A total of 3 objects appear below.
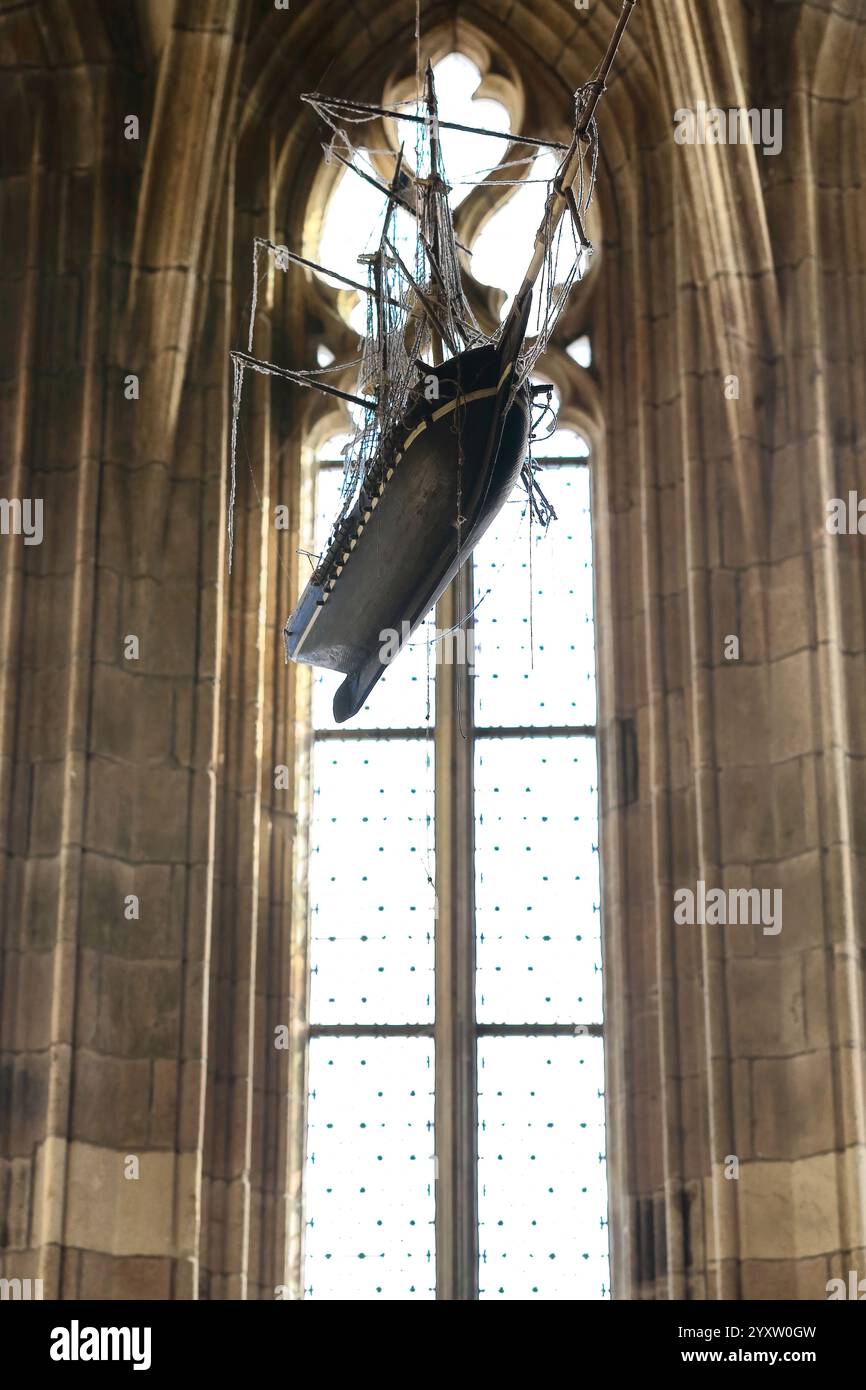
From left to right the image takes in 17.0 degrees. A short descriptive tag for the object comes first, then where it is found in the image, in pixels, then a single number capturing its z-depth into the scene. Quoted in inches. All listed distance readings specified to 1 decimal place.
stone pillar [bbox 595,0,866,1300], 490.0
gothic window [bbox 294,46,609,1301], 514.6
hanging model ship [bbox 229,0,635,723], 451.2
